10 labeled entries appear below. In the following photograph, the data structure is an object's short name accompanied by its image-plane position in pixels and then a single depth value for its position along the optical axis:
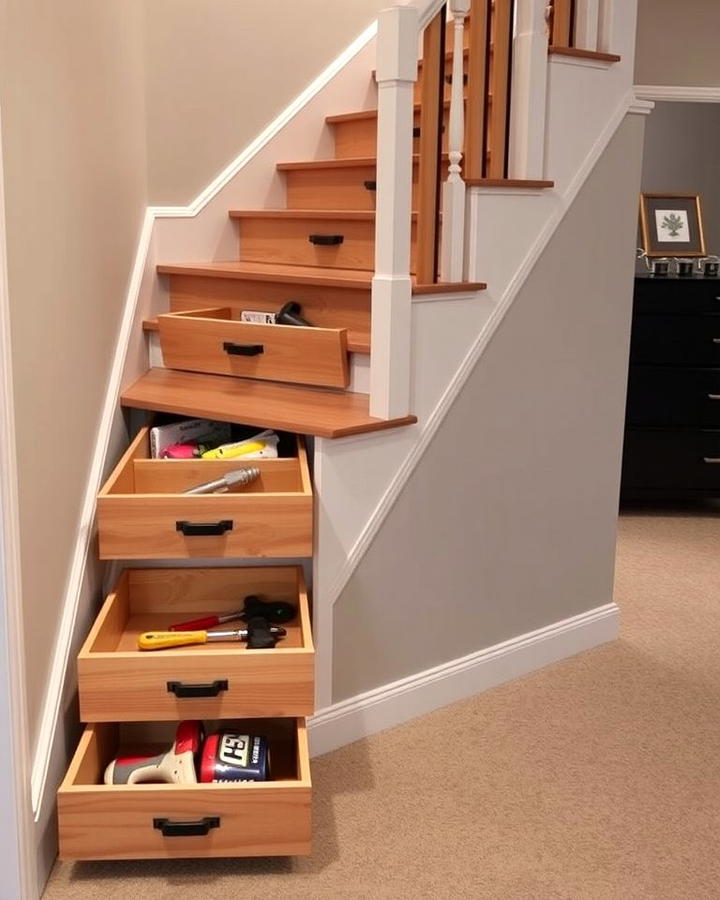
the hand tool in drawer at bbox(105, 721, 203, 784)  2.03
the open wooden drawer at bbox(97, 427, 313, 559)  2.16
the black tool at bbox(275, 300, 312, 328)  2.85
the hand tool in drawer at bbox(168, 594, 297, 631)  2.33
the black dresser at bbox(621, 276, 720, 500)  4.26
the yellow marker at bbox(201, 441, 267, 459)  2.46
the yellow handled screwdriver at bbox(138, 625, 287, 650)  2.19
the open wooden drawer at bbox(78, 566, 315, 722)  2.03
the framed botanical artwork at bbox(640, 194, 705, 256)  4.58
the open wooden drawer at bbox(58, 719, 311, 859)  1.93
